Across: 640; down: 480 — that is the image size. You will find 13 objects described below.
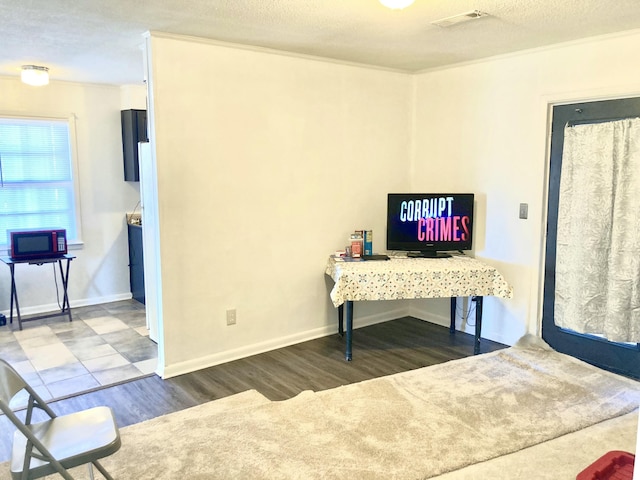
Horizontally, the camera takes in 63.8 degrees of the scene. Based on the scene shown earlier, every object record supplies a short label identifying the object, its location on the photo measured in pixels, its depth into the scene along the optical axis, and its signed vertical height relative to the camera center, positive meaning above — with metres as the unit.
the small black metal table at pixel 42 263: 4.69 -0.90
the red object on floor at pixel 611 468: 2.14 -1.20
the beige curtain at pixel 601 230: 3.39 -0.32
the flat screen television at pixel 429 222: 4.30 -0.32
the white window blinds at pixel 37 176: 5.02 +0.10
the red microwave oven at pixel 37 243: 4.69 -0.54
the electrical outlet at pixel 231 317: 3.88 -0.99
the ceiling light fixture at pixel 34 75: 4.37 +0.94
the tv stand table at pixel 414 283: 3.82 -0.74
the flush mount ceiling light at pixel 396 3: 2.41 +0.85
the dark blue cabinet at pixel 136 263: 5.48 -0.84
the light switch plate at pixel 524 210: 4.01 -0.20
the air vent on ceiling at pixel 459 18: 2.96 +0.98
